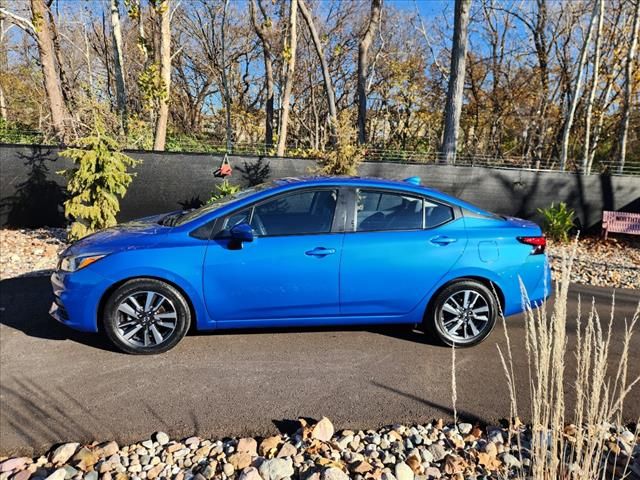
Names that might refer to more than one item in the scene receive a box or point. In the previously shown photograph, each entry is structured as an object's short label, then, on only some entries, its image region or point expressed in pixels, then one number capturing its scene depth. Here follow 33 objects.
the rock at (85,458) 2.40
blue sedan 3.56
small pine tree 6.76
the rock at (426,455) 2.51
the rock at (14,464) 2.38
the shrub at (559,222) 8.61
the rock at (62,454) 2.45
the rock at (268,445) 2.54
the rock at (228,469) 2.36
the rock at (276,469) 2.32
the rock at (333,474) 2.28
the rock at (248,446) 2.53
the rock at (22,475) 2.31
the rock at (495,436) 2.66
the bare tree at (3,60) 19.03
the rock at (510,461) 2.45
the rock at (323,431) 2.65
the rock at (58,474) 2.27
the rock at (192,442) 2.58
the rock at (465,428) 2.76
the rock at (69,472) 2.31
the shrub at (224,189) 8.37
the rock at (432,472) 2.38
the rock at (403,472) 2.36
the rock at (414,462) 2.42
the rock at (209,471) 2.33
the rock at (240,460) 2.41
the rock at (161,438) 2.61
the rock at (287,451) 2.50
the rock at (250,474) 2.28
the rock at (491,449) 2.54
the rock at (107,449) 2.50
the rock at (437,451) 2.53
